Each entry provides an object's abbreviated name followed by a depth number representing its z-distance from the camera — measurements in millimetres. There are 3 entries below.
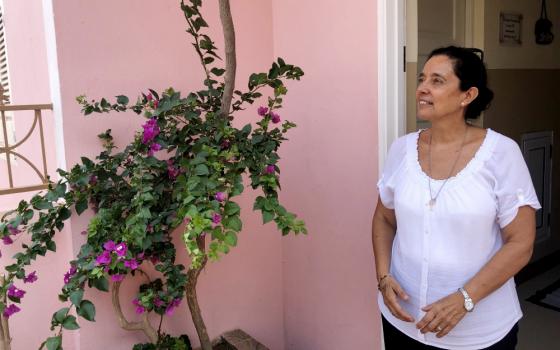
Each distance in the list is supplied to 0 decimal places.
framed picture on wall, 3068
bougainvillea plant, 1439
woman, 1299
